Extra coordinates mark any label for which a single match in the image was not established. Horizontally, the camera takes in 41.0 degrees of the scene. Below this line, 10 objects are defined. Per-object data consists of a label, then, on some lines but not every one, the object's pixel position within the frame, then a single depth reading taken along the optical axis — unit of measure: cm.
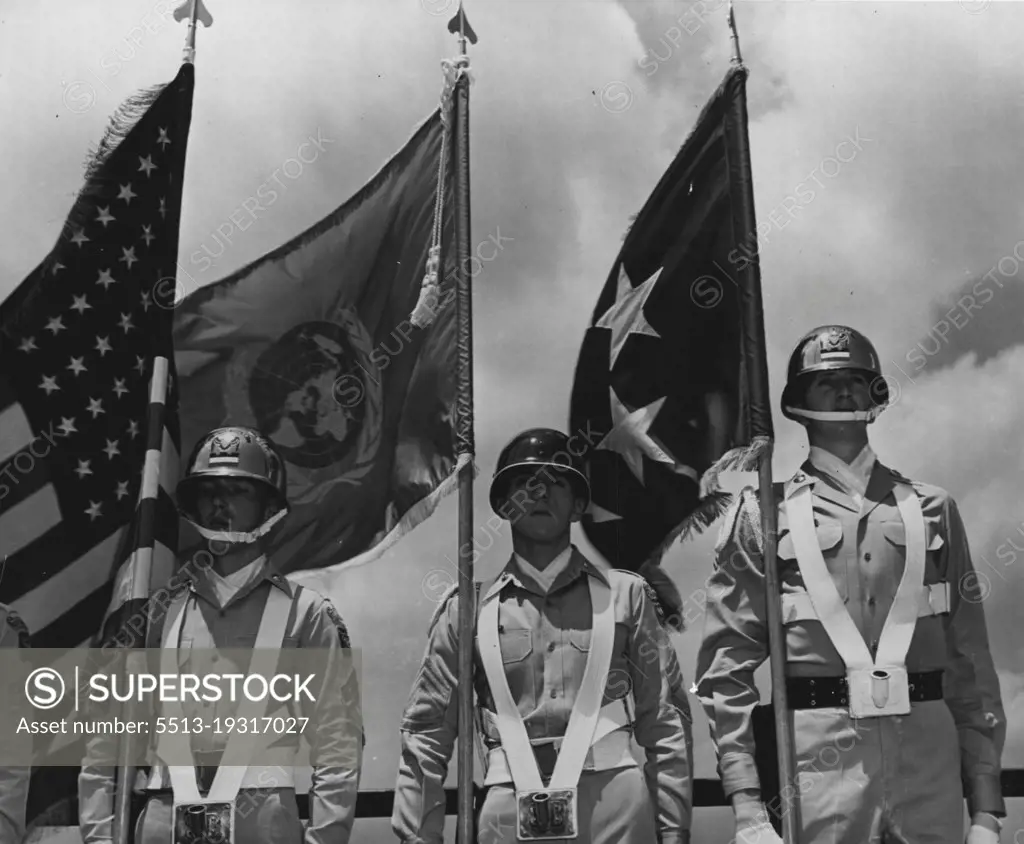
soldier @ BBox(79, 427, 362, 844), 581
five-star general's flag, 670
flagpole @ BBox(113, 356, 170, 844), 592
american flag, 675
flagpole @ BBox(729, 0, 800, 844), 561
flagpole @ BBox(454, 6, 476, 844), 598
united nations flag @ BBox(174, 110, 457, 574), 691
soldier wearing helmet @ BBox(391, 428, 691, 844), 567
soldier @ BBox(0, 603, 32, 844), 627
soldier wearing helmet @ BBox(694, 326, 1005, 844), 554
